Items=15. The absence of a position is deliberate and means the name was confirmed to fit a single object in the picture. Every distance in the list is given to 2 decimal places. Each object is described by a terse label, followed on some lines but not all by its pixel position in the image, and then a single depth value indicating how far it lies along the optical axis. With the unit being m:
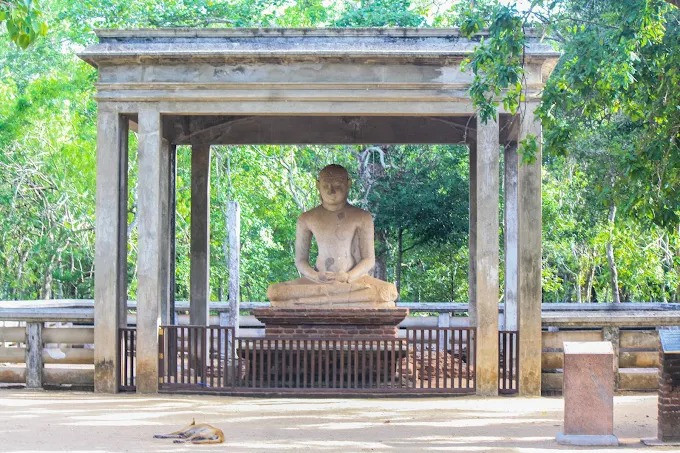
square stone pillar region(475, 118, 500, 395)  13.48
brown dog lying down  10.01
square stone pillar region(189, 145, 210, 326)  17.02
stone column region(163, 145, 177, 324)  16.41
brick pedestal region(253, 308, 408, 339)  14.23
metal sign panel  10.07
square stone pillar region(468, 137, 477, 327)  16.91
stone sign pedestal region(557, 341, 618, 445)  10.08
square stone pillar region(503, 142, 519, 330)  16.11
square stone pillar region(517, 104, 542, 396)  13.55
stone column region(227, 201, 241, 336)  17.69
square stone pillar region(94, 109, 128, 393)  13.66
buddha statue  14.76
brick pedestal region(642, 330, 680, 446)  9.99
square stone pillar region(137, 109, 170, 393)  13.61
